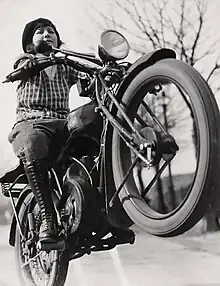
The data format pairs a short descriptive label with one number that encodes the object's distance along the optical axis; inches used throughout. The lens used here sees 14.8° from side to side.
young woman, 144.9
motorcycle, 120.9
